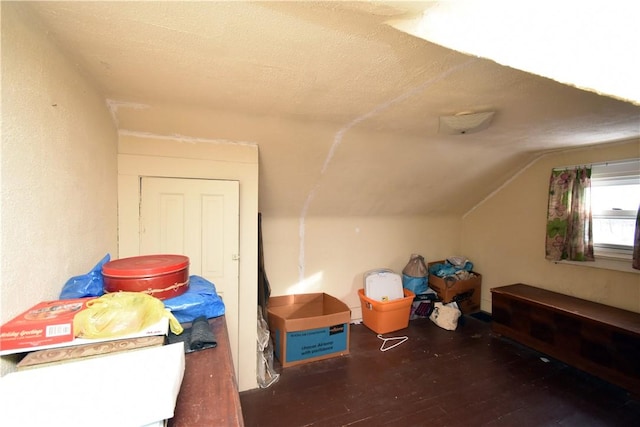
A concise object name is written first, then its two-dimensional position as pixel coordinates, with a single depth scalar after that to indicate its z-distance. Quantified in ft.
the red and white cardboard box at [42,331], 1.97
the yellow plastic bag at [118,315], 2.17
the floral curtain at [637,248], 6.73
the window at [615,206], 7.36
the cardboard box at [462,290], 10.29
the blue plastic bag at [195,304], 3.09
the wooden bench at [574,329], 6.02
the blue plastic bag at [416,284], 10.28
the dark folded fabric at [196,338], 2.61
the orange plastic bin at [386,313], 8.97
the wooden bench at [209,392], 1.81
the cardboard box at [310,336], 7.18
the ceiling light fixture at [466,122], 5.18
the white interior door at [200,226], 5.19
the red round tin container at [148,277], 2.99
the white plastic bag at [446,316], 9.44
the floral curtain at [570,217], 7.86
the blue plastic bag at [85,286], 2.90
